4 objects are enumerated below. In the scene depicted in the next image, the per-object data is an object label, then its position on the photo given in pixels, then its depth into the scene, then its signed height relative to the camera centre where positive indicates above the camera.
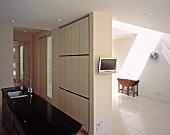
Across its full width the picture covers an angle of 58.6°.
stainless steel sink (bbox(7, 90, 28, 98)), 3.11 -0.60
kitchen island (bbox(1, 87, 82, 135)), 1.49 -0.64
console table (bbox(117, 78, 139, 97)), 6.50 -0.94
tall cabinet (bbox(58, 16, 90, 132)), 3.23 -0.14
